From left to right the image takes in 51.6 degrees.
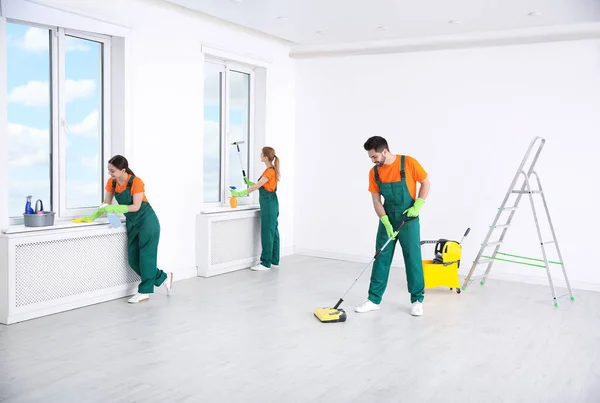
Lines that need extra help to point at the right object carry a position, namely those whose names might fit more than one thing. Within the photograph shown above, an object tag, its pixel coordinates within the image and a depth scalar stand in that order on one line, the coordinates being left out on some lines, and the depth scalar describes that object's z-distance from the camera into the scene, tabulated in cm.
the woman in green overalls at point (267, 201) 696
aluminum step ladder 577
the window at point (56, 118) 505
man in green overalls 495
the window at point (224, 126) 705
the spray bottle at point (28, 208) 491
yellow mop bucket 595
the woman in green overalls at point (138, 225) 525
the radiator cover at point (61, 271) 461
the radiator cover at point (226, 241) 657
